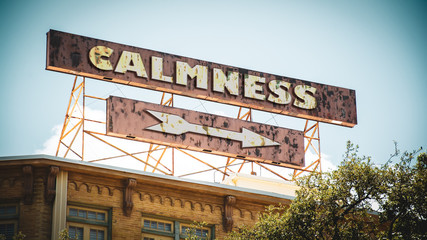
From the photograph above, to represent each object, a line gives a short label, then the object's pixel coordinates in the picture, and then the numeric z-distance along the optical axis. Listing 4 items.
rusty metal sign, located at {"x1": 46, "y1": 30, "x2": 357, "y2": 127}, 39.41
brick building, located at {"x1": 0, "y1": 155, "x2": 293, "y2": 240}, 35.16
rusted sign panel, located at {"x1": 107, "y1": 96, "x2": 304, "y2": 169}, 38.91
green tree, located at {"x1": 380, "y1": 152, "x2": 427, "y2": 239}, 30.36
